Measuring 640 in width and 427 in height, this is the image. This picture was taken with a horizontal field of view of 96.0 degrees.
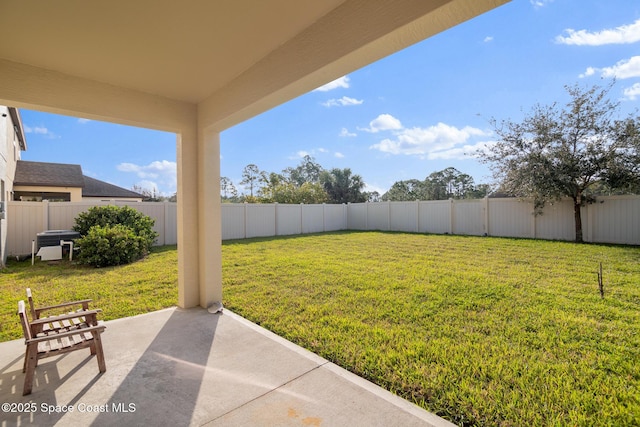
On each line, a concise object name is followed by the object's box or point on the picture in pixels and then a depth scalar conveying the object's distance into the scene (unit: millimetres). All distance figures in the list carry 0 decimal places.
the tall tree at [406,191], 36094
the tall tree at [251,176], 28262
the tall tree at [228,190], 29859
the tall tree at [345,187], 31922
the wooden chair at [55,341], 2275
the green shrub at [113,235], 7188
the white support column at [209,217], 4180
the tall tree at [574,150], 9555
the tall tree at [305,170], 38938
